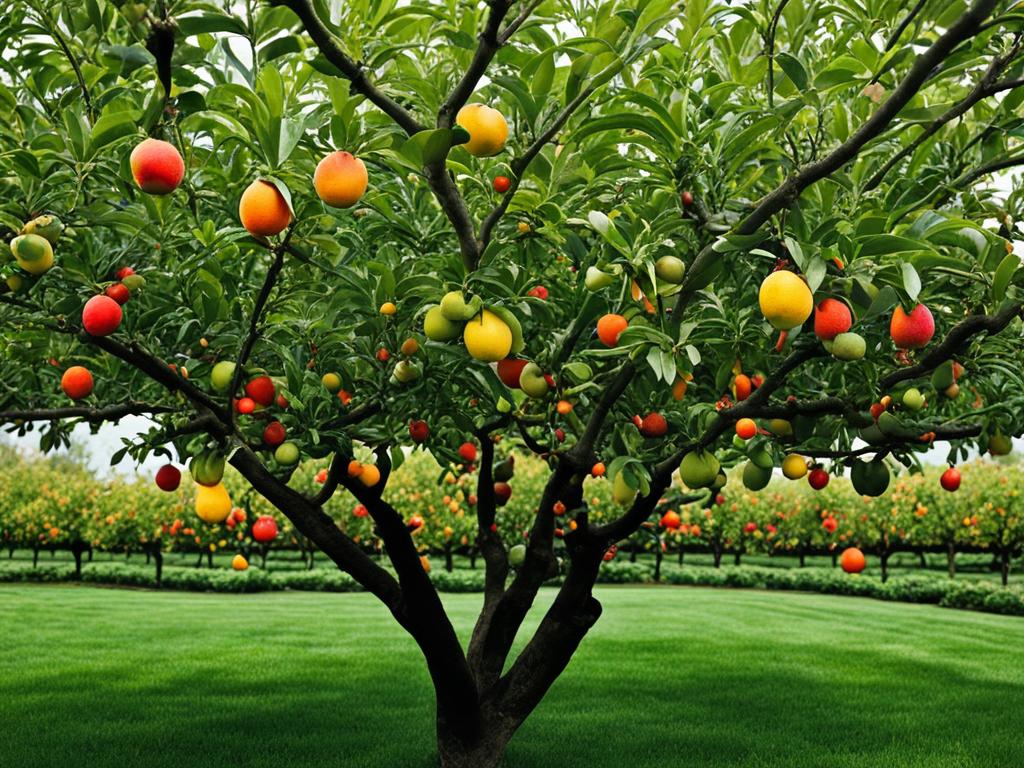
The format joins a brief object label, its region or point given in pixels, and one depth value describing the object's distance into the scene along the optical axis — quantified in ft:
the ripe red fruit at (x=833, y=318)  8.27
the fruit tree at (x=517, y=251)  7.86
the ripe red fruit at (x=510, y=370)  10.26
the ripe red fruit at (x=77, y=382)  12.32
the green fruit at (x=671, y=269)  8.81
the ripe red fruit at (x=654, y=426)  11.67
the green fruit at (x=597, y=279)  8.80
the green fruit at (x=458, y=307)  8.20
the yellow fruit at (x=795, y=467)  13.02
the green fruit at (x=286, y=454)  11.38
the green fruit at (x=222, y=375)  11.53
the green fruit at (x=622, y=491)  11.15
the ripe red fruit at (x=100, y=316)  9.46
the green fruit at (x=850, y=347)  8.16
